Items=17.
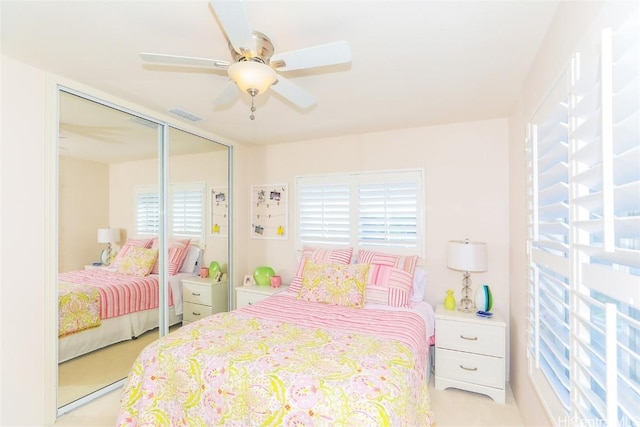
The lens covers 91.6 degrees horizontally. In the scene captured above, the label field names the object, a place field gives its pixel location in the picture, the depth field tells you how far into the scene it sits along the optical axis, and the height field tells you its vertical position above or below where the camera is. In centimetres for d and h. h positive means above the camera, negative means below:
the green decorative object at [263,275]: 365 -71
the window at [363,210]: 317 +6
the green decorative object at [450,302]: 275 -77
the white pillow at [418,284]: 287 -65
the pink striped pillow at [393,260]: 290 -43
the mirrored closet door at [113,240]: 226 -21
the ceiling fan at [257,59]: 134 +73
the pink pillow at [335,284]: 262 -60
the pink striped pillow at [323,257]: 307 -43
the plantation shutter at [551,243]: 129 -13
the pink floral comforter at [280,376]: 135 -78
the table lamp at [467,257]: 259 -35
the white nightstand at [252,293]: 334 -85
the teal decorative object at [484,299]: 266 -72
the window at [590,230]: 81 -5
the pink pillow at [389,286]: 267 -62
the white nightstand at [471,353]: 241 -110
